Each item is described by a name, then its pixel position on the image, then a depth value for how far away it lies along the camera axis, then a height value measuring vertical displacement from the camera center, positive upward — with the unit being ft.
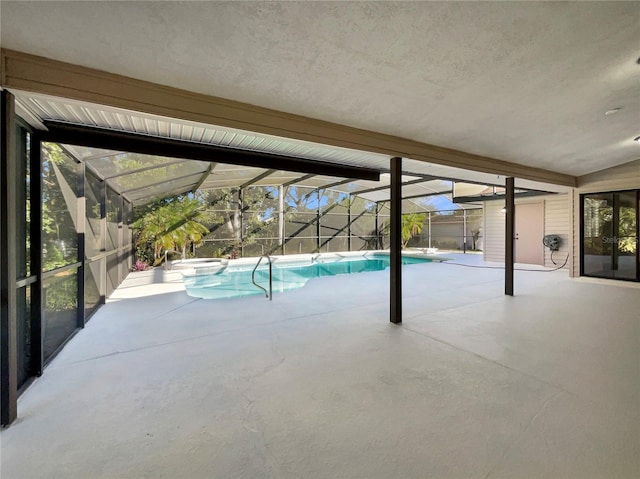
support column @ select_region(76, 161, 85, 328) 12.96 +0.02
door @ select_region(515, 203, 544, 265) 33.78 +0.38
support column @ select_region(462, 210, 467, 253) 55.21 +1.47
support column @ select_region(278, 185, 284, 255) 43.52 +3.29
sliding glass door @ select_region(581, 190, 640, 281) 22.97 +0.06
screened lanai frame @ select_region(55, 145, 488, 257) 20.19 +4.40
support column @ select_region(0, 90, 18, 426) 6.57 -0.59
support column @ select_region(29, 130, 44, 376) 8.83 -0.73
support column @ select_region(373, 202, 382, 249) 55.36 +1.59
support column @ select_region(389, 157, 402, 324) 13.80 -0.16
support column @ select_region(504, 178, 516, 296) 19.22 -0.04
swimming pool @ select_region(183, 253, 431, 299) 22.89 -3.91
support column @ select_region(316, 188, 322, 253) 48.73 +1.30
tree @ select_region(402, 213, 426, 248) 55.88 +2.53
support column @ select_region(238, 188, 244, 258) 41.50 +2.74
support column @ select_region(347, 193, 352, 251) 51.90 +1.70
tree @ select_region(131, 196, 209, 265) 31.07 +1.30
